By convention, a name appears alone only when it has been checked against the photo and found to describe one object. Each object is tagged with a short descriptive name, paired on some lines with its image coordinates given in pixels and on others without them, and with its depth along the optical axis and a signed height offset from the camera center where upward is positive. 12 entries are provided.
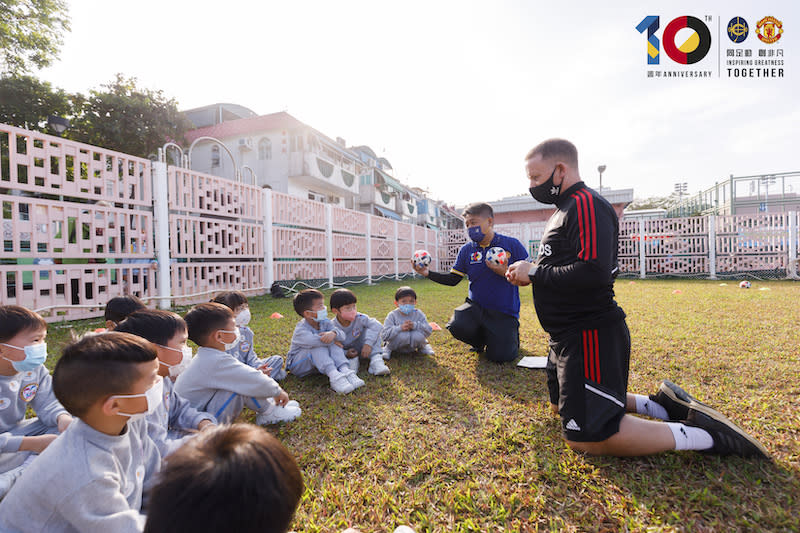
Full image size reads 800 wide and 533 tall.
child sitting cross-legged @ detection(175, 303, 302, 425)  2.20 -0.66
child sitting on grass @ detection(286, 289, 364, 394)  3.07 -0.73
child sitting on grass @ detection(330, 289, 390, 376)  3.52 -0.70
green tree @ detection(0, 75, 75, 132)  14.20 +7.06
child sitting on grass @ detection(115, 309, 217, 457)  1.90 -0.49
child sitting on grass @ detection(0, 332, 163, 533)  1.05 -0.59
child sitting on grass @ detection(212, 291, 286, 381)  3.16 -0.67
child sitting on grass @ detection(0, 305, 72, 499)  1.72 -0.66
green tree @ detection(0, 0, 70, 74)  13.71 +9.73
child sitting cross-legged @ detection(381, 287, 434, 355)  3.85 -0.69
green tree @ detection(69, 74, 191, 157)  16.14 +7.09
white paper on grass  3.40 -0.98
